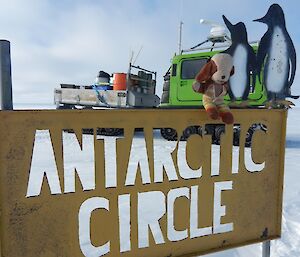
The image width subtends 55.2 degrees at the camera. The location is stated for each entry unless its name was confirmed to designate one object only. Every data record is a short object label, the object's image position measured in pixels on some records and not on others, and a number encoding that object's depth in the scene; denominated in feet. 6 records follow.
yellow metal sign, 4.12
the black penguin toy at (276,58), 5.85
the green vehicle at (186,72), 22.97
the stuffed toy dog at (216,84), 5.29
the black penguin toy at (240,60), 5.68
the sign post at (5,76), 3.97
